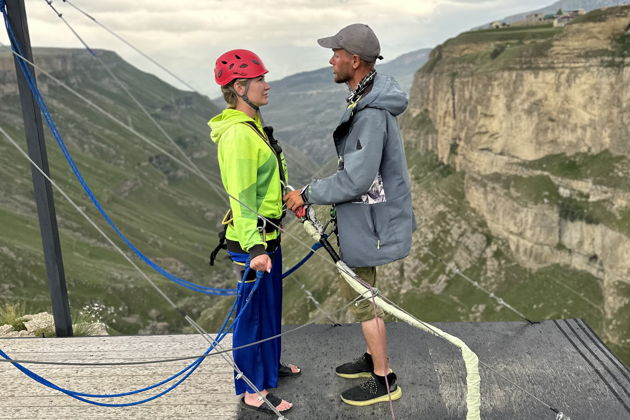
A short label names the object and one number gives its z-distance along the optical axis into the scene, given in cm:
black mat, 433
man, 373
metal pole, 479
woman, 375
